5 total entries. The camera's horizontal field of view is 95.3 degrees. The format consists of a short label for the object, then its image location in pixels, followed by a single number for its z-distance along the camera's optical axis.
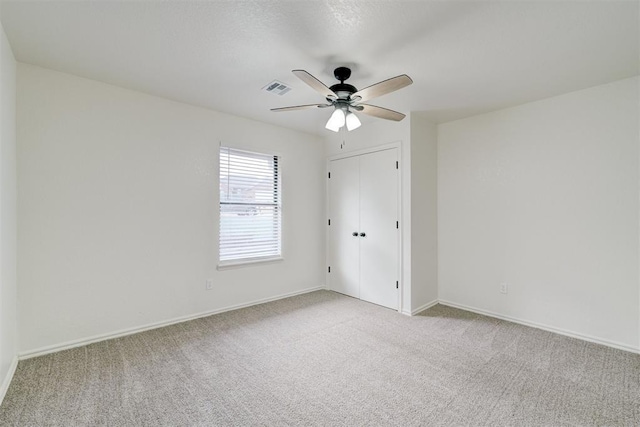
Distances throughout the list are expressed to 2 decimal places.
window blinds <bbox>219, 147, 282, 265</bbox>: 3.72
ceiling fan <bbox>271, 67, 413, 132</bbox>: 2.08
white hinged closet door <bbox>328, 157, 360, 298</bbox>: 4.29
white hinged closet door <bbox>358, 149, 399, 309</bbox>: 3.79
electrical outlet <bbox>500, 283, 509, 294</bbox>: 3.45
